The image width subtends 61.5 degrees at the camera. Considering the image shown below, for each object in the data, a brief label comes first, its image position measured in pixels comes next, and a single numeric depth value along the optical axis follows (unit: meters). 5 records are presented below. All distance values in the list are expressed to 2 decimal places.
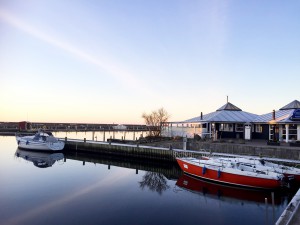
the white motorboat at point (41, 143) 34.66
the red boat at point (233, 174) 15.68
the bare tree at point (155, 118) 51.50
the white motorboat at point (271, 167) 16.69
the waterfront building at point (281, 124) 25.28
